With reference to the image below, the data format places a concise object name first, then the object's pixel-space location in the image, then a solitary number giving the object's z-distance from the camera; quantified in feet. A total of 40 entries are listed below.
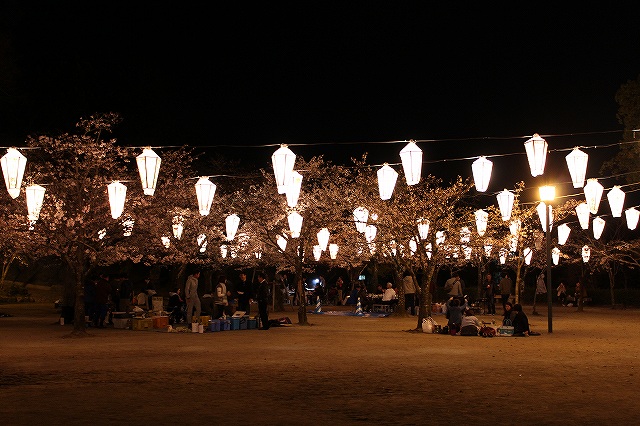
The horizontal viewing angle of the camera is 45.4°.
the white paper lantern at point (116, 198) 64.28
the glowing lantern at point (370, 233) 89.45
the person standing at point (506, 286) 98.12
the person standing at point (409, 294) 93.04
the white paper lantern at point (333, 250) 102.51
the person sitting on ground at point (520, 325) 63.46
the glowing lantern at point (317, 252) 102.53
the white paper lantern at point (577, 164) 64.28
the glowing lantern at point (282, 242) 103.00
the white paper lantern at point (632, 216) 88.58
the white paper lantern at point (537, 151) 61.57
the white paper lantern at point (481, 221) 82.53
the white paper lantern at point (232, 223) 95.66
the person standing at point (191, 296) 71.82
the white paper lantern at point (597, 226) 100.61
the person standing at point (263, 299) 70.13
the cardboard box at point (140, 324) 70.85
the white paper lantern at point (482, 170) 66.18
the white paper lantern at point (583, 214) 86.94
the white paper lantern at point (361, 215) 84.53
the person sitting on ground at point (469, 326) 63.77
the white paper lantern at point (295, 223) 82.94
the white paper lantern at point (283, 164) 61.67
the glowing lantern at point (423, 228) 71.33
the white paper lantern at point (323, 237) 90.05
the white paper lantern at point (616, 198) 76.74
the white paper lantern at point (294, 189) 70.23
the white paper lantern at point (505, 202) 79.97
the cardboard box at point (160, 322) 72.64
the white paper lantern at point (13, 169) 60.85
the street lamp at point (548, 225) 68.54
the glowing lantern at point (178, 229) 94.89
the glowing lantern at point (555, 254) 115.85
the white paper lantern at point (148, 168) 63.36
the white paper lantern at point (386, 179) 71.87
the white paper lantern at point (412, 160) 62.39
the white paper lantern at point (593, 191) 75.00
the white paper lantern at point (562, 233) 103.50
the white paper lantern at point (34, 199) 64.54
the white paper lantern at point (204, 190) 75.15
